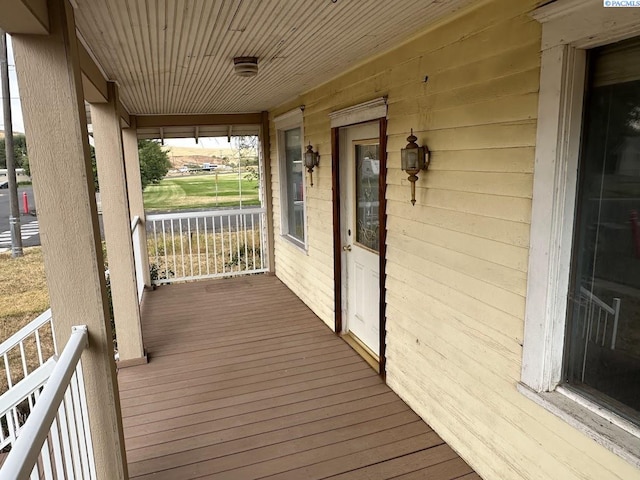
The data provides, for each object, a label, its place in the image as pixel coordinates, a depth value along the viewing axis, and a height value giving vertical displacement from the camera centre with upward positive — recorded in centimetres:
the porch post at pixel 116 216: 339 -36
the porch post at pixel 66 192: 162 -8
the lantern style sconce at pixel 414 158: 242 +4
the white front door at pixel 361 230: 334 -54
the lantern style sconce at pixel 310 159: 427 +8
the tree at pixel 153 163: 1198 +21
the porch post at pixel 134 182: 573 -15
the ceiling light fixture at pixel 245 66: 285 +69
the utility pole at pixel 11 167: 891 +14
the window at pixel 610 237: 145 -28
